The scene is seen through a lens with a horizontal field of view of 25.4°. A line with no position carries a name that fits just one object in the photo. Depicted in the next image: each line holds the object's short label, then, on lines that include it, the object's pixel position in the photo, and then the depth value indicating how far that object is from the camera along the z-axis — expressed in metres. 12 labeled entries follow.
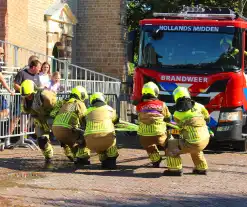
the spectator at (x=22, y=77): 11.66
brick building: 19.17
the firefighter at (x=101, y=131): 9.22
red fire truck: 11.35
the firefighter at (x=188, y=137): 8.87
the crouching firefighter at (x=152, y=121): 9.30
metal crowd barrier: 11.30
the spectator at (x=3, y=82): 10.94
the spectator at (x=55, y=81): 12.90
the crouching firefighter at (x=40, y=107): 9.65
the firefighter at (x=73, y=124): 9.49
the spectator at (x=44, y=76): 11.92
